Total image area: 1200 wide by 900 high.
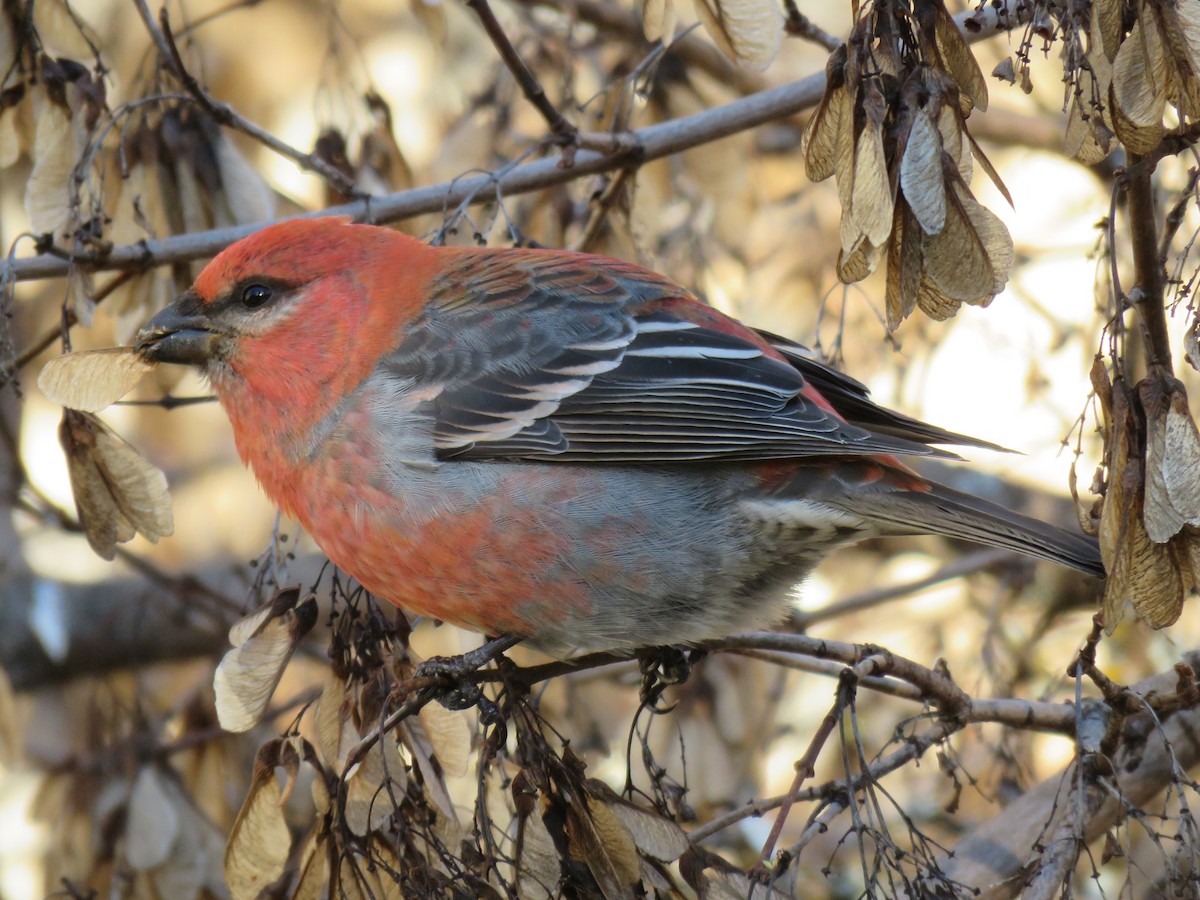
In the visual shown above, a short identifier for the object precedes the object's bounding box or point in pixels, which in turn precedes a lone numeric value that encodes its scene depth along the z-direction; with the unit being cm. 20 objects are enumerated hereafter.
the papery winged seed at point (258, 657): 534
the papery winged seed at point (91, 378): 571
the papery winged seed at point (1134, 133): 433
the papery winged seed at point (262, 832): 531
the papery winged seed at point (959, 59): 446
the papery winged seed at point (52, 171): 642
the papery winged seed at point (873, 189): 442
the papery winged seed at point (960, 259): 452
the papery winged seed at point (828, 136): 455
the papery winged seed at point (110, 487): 600
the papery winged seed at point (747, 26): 569
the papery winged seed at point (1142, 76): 425
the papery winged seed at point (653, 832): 490
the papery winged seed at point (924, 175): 439
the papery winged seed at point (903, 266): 461
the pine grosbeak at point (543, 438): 607
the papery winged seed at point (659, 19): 586
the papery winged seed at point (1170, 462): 451
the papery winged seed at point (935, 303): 473
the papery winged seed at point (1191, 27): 421
